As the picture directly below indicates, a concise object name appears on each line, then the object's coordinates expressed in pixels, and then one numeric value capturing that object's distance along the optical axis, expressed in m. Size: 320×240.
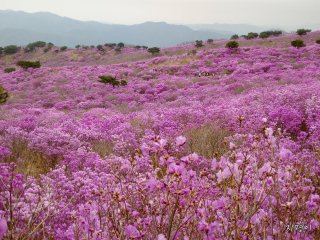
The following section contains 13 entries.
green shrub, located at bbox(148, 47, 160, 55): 47.15
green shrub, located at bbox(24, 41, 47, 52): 64.76
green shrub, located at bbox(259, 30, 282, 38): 48.81
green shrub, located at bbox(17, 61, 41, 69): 34.67
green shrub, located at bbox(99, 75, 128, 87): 25.30
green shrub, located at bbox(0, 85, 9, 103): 20.69
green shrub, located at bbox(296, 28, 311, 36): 43.23
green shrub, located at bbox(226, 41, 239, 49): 35.39
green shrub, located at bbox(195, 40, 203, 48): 47.21
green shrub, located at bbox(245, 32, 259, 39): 49.75
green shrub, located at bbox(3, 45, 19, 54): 61.31
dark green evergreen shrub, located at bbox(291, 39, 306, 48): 33.00
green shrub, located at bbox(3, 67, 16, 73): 41.24
